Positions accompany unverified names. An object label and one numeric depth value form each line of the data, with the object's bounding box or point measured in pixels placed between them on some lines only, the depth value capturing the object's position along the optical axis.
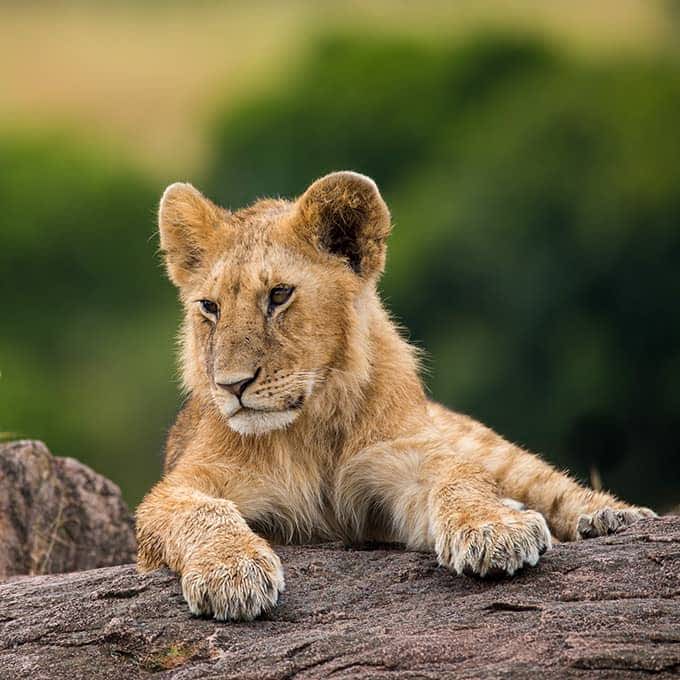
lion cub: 10.95
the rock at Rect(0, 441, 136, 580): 15.65
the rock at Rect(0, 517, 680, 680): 8.44
